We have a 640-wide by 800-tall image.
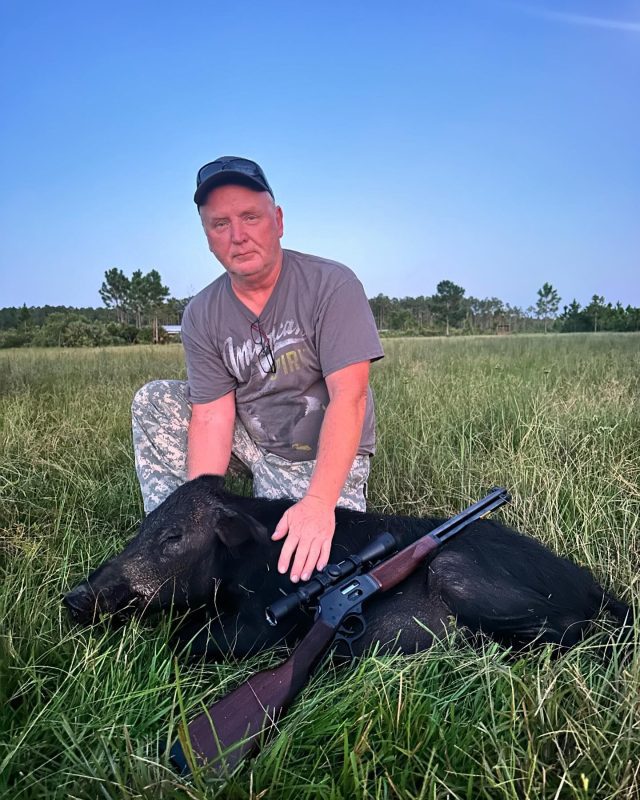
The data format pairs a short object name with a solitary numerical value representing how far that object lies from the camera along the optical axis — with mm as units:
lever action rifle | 1646
